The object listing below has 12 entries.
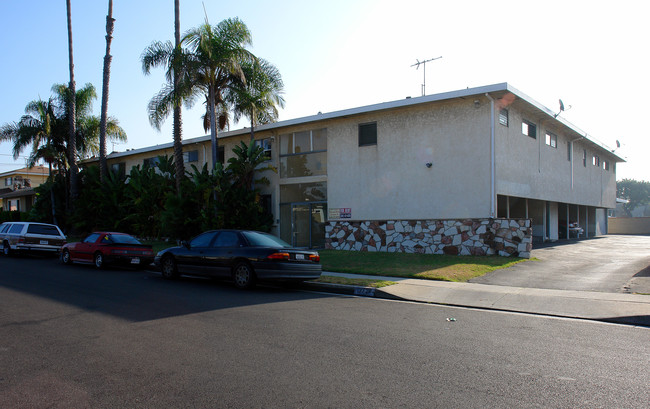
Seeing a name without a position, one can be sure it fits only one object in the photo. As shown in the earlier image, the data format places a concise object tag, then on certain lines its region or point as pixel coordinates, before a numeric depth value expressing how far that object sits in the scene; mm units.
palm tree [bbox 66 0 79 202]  30000
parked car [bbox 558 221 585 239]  29141
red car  15430
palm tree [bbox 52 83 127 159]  31750
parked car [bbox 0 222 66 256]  19625
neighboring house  44406
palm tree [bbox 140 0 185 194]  20766
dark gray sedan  10789
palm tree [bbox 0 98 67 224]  30969
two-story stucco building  17062
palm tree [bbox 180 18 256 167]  20391
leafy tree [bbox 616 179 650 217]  91250
